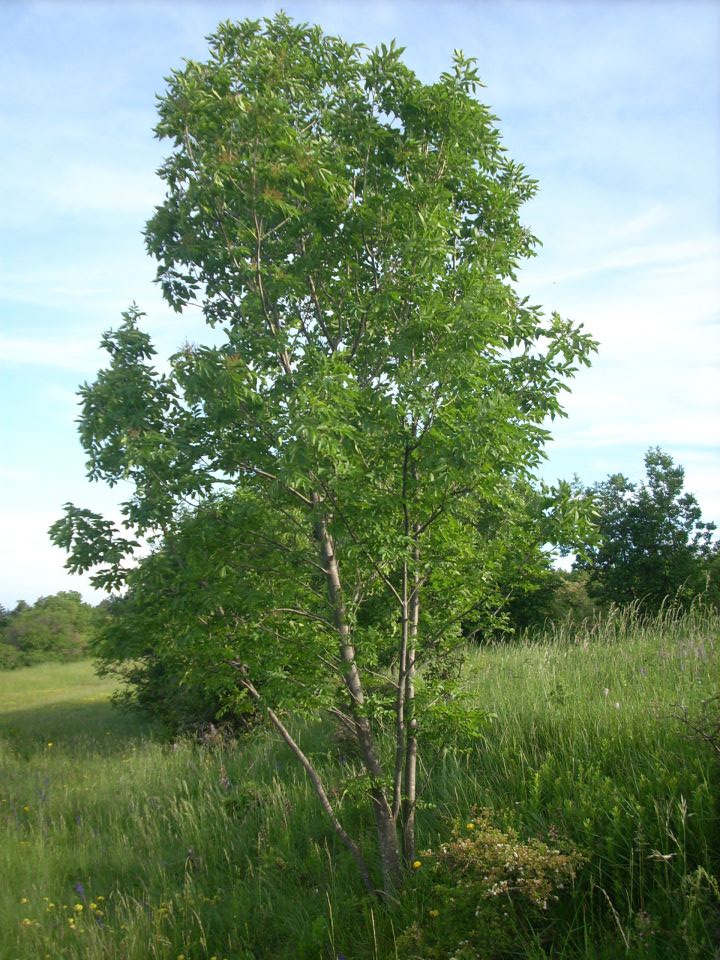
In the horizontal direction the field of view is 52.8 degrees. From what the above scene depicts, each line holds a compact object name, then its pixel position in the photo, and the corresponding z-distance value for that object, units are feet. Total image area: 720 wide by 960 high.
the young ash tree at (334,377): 17.90
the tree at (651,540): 71.05
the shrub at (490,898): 14.85
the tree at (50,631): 158.81
